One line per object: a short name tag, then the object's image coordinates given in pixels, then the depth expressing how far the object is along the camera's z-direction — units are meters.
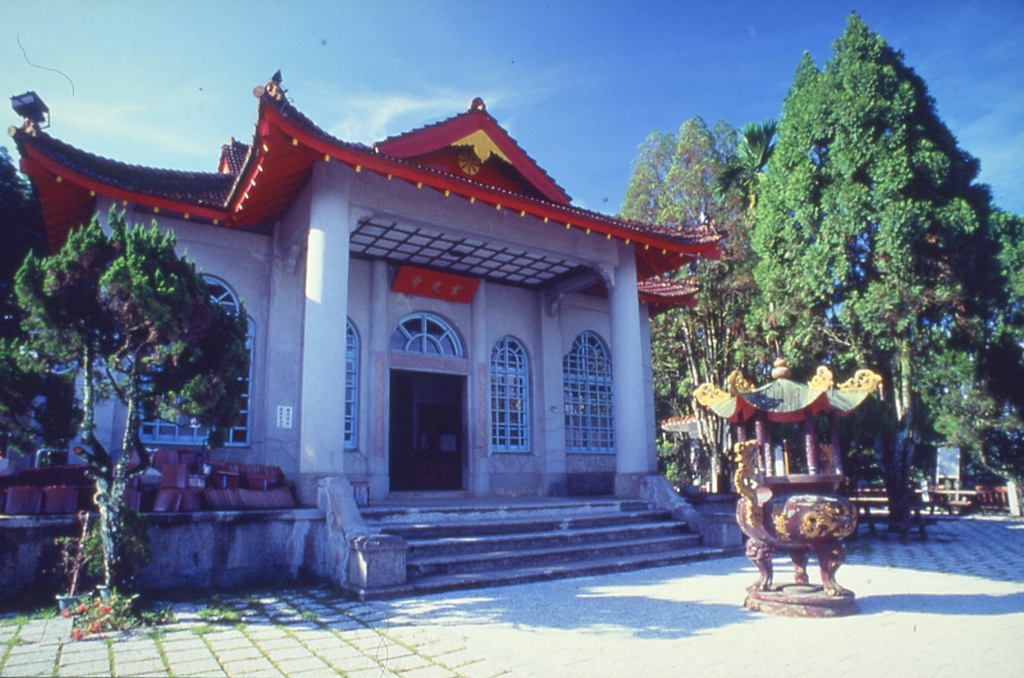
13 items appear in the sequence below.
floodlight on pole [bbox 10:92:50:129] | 7.51
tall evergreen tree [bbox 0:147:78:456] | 5.12
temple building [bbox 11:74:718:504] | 8.09
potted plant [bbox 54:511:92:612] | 5.23
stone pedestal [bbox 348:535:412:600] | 5.95
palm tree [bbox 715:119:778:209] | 14.50
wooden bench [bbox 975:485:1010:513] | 19.86
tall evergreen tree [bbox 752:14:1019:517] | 9.91
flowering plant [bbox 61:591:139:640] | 4.60
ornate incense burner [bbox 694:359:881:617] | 5.14
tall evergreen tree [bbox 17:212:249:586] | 5.05
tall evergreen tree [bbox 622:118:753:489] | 13.96
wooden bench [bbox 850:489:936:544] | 10.53
